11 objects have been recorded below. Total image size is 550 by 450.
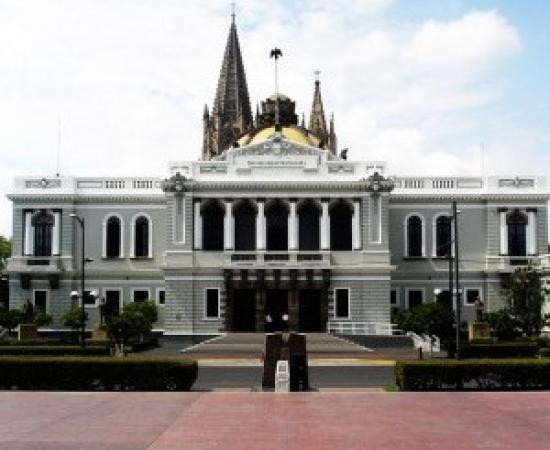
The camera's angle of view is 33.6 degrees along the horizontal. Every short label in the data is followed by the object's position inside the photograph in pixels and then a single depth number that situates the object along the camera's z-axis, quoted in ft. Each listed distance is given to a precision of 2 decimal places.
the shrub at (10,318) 194.59
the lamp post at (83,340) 134.22
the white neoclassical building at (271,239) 220.84
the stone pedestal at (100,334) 174.24
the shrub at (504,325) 172.86
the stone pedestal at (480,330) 175.23
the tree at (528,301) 173.47
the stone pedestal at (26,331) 175.64
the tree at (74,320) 198.80
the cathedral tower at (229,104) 347.77
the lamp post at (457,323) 120.24
